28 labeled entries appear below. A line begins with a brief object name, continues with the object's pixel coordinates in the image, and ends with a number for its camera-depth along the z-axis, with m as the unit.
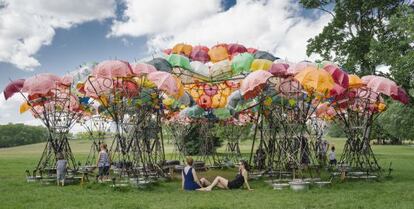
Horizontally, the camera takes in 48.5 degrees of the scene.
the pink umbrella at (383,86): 17.41
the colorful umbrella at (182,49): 21.71
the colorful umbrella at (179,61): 19.52
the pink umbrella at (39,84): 17.33
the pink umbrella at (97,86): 16.14
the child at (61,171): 17.02
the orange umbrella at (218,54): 21.28
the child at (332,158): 23.73
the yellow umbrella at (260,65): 18.91
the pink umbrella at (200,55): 21.44
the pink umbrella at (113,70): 15.09
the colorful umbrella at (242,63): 19.11
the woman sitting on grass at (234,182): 15.30
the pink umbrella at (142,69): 15.78
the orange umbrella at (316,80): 14.27
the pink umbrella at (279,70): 15.93
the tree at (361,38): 27.02
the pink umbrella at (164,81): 15.62
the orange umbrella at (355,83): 17.12
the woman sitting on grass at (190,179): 15.19
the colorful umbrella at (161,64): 18.67
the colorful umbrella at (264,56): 20.28
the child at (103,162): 17.25
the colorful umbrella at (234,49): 21.75
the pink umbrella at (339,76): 16.03
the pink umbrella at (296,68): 15.84
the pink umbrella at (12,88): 18.30
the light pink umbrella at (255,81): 15.60
